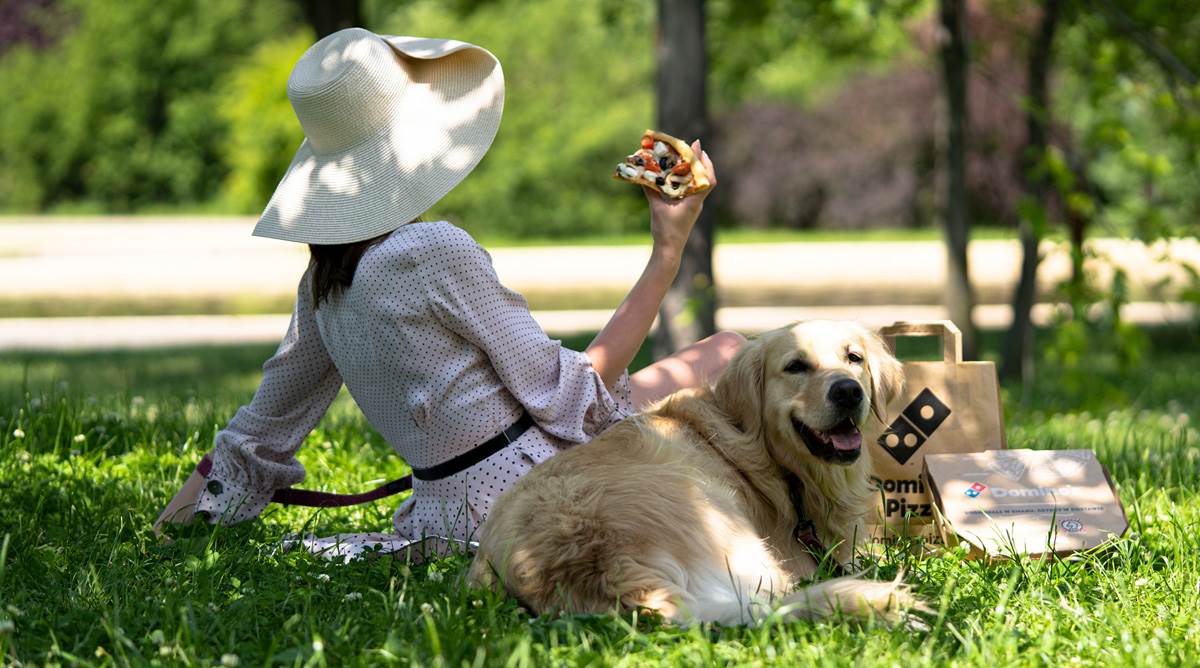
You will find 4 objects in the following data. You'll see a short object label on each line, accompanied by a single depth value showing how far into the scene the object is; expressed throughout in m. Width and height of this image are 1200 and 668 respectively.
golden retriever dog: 5.64
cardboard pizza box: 6.94
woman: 6.54
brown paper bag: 7.79
